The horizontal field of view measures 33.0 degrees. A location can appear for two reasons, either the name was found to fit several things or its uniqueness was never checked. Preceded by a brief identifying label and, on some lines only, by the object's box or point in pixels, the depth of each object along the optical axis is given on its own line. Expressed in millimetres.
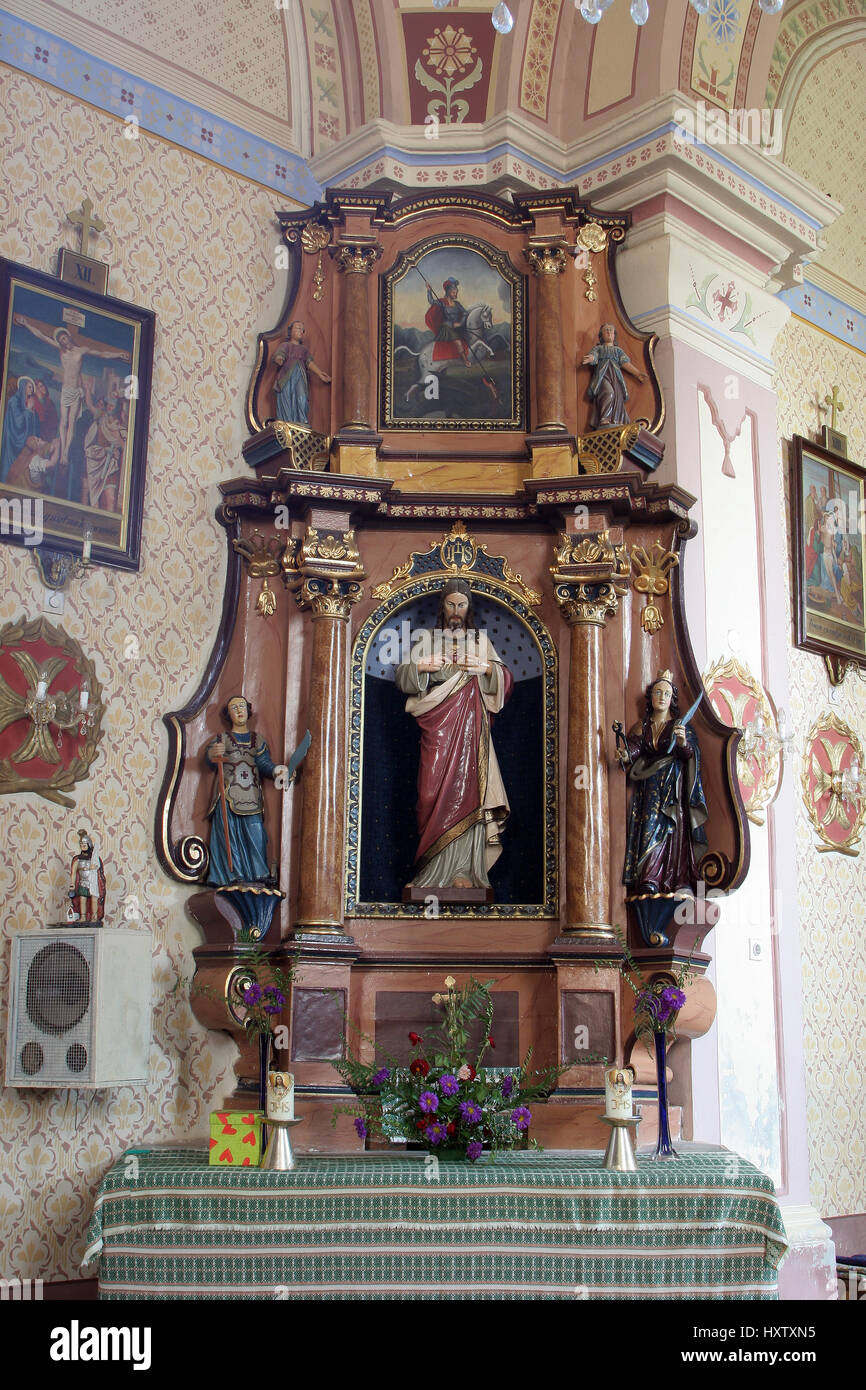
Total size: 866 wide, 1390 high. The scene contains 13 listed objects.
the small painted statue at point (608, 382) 8578
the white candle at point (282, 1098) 6441
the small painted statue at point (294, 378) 8594
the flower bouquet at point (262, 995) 6965
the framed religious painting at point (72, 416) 7684
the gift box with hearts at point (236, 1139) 6504
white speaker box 6805
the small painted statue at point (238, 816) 7812
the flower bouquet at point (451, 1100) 6477
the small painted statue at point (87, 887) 7207
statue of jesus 7930
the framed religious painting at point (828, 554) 10625
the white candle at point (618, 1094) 6543
